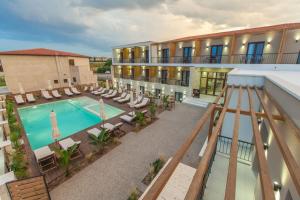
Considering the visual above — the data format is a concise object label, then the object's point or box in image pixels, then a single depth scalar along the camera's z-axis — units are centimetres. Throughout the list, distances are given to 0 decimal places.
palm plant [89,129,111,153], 706
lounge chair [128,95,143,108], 1459
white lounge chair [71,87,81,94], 1922
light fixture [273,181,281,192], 344
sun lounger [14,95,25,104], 1490
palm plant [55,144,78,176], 569
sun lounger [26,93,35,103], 1561
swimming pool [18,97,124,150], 986
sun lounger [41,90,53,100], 1684
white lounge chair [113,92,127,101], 1634
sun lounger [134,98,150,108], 1387
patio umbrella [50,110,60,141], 662
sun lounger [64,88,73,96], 1862
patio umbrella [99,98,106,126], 867
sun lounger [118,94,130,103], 1570
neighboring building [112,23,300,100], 1153
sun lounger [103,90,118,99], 1748
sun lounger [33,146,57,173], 597
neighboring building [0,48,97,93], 1816
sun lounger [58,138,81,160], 677
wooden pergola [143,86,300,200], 137
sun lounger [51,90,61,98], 1755
